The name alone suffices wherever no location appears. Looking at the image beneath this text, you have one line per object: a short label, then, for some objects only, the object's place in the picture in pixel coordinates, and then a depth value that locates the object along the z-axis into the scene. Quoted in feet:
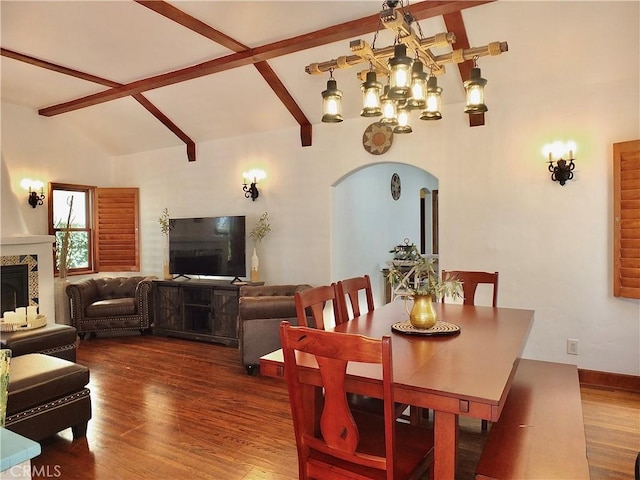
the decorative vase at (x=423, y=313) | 8.23
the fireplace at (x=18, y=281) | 16.37
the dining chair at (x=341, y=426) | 5.22
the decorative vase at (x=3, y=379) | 4.73
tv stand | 17.99
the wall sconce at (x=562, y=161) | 13.03
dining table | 5.37
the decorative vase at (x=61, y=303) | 19.97
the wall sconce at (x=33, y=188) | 19.53
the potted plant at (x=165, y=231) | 21.03
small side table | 3.74
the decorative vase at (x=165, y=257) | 21.20
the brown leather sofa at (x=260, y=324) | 14.24
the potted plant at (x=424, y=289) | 8.13
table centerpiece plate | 8.05
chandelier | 6.81
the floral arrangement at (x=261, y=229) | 19.13
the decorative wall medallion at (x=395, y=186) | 25.46
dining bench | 5.70
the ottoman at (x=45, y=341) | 11.90
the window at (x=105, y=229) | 22.09
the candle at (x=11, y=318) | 12.46
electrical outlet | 13.23
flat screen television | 18.89
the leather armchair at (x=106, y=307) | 18.99
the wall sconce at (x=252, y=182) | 19.24
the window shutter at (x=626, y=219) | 11.98
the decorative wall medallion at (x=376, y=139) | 16.19
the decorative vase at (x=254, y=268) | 18.89
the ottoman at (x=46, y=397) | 8.79
